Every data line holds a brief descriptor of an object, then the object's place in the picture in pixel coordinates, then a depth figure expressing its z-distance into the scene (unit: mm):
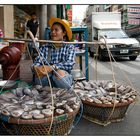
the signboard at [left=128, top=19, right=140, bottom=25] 27551
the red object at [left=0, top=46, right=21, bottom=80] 3208
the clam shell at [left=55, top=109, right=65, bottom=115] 1801
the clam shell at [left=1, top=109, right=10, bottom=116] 1758
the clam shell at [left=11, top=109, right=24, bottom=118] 1735
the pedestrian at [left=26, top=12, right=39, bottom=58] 6301
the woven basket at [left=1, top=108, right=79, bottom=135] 1701
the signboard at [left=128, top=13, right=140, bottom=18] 26327
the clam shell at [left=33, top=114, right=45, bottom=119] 1720
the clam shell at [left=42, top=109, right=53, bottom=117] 1751
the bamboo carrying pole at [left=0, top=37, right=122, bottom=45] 1763
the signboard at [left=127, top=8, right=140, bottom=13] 24944
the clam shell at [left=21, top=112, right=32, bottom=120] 1715
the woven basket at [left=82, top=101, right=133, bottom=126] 2233
